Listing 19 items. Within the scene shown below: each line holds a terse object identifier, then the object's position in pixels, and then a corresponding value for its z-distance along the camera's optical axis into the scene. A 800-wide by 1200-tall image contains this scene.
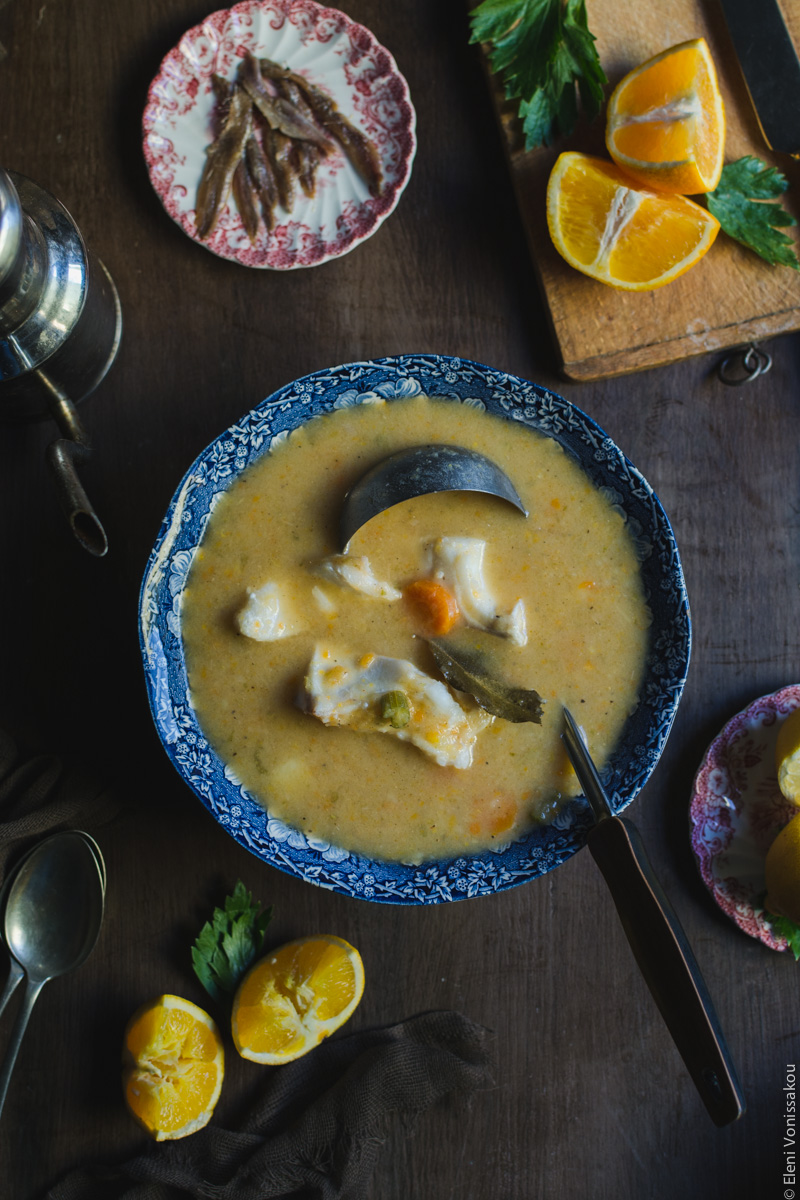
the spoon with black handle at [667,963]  0.78
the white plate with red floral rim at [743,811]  0.94
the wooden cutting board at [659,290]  0.94
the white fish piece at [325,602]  0.88
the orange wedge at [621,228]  0.92
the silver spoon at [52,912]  0.91
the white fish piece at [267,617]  0.87
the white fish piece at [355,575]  0.87
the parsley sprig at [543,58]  0.93
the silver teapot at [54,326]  0.85
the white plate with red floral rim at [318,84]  0.94
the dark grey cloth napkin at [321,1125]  0.90
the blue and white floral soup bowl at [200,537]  0.86
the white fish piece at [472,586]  0.88
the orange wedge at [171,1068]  0.89
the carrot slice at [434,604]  0.88
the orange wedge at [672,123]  0.92
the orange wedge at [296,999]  0.91
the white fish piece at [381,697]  0.87
